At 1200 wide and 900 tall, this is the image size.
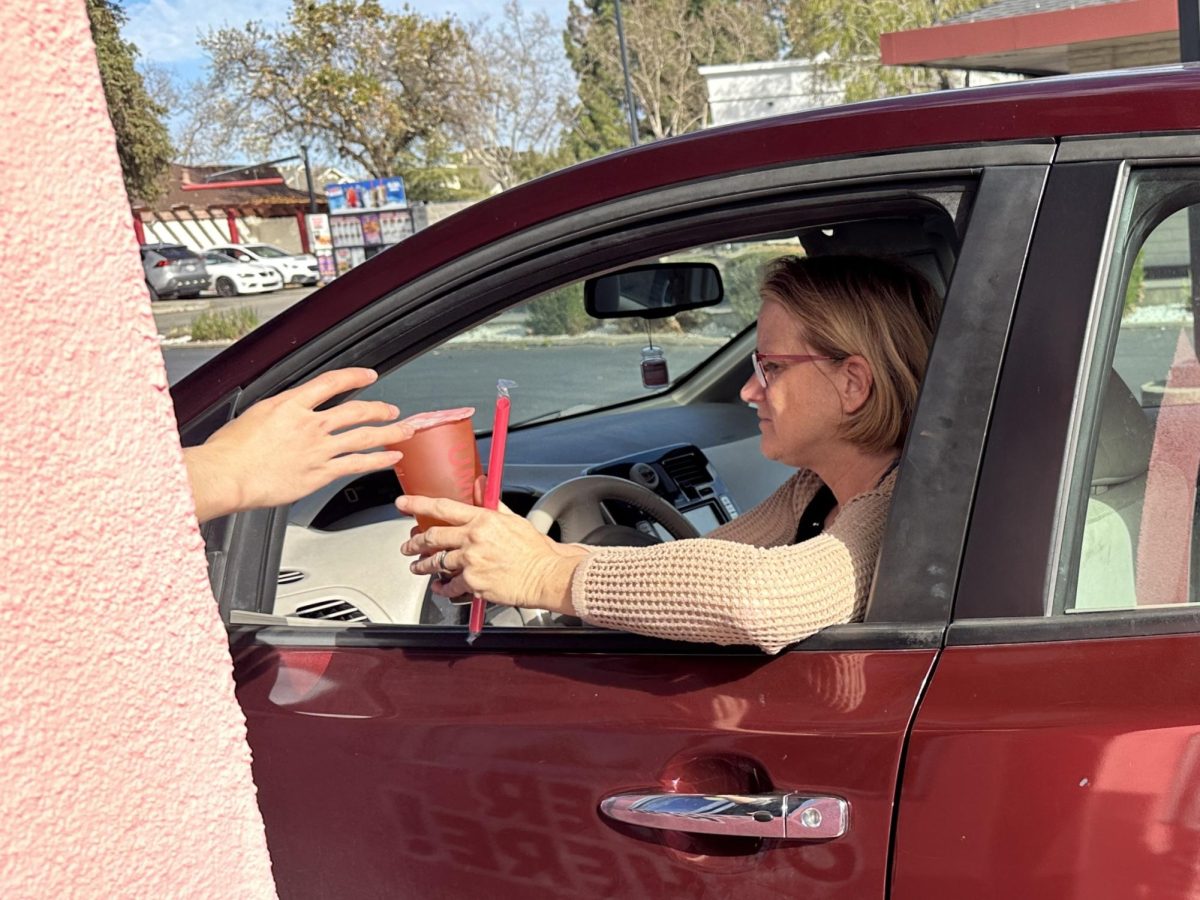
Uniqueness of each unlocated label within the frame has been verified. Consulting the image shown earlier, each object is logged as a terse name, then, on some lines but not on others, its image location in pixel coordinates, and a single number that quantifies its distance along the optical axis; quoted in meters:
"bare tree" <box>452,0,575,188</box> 35.41
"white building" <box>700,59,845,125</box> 34.34
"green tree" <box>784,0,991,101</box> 26.70
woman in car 1.50
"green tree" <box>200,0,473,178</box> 33.53
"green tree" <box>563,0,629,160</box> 43.12
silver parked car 33.31
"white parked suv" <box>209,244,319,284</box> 35.06
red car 1.29
